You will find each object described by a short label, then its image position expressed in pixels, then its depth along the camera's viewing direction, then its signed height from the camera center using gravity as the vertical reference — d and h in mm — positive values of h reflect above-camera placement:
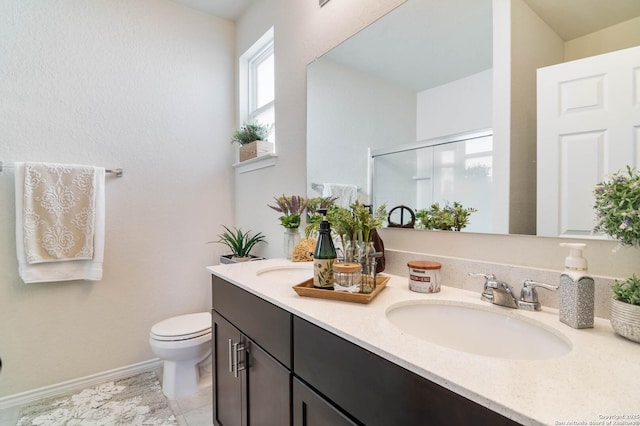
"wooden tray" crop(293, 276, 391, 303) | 859 -251
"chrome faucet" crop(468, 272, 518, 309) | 816 -233
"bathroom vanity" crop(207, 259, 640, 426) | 442 -286
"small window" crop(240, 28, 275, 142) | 2197 +1012
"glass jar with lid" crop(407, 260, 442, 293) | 952 -215
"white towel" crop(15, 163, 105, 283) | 1646 -299
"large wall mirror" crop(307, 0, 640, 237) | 804 +457
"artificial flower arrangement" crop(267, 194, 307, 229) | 1581 +4
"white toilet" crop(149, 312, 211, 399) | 1706 -823
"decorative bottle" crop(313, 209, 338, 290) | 987 -163
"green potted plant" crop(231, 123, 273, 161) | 2037 +508
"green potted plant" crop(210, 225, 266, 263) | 2092 -253
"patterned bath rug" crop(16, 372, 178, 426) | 1557 -1107
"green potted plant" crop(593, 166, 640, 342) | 594 -32
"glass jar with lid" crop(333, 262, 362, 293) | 913 -206
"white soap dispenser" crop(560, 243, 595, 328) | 666 -184
